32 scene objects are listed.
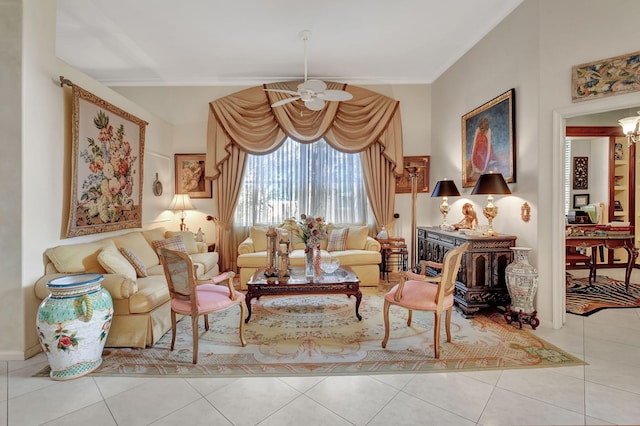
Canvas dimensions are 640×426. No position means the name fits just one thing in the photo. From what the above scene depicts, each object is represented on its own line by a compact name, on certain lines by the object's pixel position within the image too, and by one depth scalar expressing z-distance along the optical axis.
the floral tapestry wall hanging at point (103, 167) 3.22
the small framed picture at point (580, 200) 6.09
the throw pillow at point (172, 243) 4.34
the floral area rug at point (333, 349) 2.48
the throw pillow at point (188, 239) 4.80
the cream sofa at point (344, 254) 4.73
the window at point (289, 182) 5.79
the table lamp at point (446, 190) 4.44
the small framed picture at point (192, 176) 5.75
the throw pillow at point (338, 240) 5.28
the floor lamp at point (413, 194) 5.30
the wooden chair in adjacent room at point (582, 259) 4.51
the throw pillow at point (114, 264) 3.06
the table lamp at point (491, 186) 3.43
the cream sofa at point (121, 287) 2.77
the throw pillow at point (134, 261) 3.55
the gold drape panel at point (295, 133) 5.50
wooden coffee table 3.30
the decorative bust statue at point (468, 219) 4.34
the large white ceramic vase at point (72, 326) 2.29
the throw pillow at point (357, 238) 5.26
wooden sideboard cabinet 3.51
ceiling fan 4.01
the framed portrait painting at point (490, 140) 3.63
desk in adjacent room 4.49
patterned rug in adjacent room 3.84
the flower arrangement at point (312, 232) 3.49
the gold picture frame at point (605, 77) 2.75
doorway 3.15
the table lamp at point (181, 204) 5.43
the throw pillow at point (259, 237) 5.21
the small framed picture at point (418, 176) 5.86
